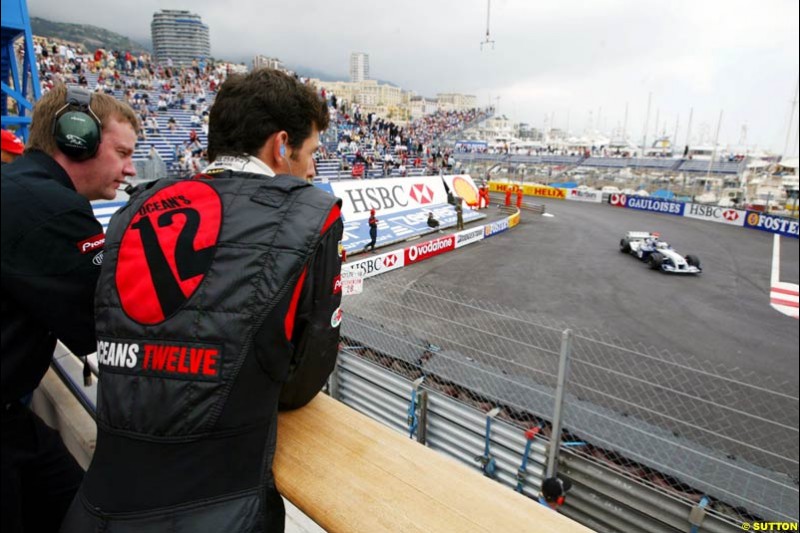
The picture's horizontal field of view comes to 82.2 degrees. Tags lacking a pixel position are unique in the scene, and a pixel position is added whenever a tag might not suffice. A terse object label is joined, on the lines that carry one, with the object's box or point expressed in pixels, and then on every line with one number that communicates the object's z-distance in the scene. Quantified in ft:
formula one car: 48.01
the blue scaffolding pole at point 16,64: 12.09
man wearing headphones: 3.88
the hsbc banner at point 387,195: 54.08
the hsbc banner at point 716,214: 84.64
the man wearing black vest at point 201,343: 3.22
